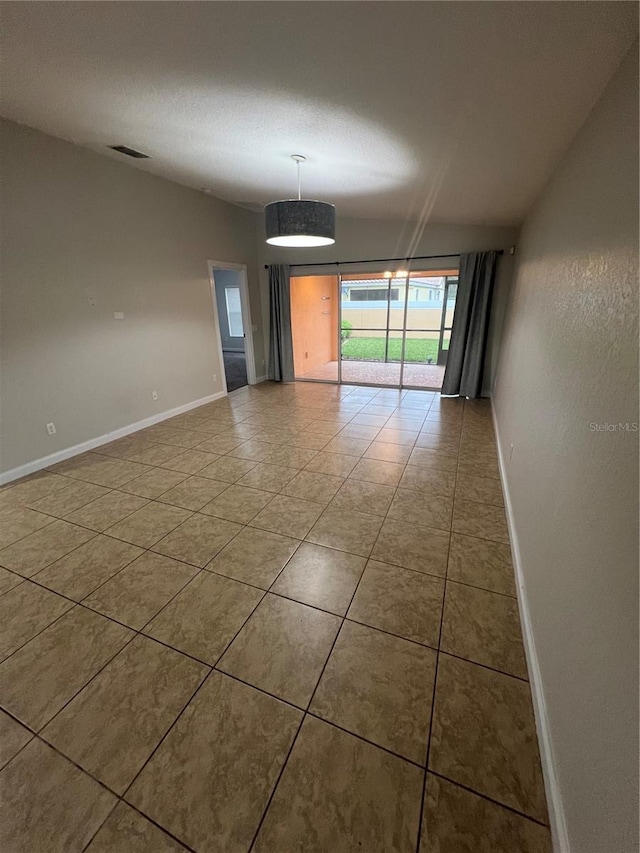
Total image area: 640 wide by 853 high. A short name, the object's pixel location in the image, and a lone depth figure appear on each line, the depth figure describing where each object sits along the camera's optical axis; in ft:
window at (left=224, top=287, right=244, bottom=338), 35.17
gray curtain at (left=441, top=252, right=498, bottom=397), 16.15
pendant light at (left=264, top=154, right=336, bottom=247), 9.14
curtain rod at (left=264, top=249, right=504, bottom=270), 16.65
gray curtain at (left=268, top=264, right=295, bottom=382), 20.10
